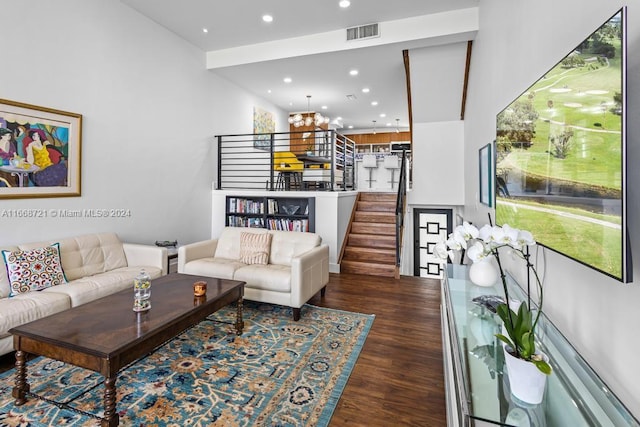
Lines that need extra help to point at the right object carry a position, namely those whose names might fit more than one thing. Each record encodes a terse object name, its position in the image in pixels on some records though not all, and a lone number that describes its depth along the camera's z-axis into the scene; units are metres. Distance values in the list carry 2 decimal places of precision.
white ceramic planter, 1.09
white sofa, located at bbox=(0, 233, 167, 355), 2.46
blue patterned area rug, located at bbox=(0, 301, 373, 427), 1.90
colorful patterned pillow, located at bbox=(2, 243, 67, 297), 2.80
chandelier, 8.05
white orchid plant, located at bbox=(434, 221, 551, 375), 1.14
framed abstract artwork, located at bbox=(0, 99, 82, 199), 3.14
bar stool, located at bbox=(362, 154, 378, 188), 10.11
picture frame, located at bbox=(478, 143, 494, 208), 2.90
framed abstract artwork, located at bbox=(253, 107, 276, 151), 7.71
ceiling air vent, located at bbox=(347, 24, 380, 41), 4.73
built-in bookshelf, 5.62
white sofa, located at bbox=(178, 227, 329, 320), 3.39
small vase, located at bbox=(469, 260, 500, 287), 2.05
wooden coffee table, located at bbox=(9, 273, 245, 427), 1.75
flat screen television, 0.95
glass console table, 1.03
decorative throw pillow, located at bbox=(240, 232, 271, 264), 3.97
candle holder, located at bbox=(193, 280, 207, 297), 2.63
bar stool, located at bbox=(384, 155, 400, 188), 9.66
